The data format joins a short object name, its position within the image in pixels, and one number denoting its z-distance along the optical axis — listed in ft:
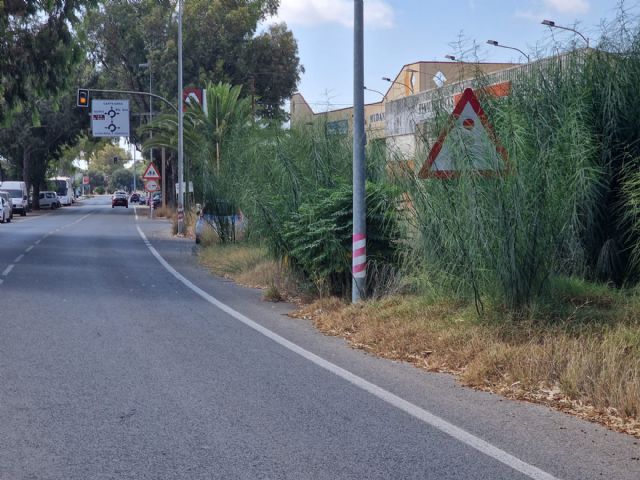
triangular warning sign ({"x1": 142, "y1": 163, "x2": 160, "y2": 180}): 149.18
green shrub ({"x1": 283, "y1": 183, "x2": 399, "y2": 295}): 44.55
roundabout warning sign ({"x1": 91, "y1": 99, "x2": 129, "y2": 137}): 167.32
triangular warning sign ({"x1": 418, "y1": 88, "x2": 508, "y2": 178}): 33.01
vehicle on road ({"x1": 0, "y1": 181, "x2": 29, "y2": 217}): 203.41
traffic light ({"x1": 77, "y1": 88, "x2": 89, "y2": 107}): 113.39
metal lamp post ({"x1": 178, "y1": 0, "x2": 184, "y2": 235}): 111.34
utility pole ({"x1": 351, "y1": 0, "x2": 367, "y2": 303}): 42.09
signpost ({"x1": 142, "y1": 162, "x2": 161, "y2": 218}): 149.20
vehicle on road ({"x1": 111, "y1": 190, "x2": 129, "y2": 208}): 288.92
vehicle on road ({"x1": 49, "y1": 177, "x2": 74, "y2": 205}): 306.96
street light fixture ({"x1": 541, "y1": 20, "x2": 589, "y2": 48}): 37.93
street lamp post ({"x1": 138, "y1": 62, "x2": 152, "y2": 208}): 179.67
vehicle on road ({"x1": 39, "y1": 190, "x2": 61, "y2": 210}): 264.72
